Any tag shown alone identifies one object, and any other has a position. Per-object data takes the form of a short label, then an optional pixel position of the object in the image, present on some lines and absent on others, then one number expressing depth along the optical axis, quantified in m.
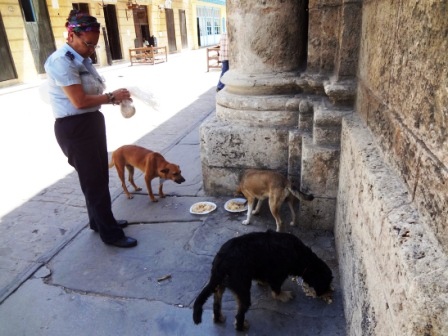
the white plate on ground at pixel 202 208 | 3.81
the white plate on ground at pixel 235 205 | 3.77
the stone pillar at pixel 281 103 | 3.12
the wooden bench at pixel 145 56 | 19.48
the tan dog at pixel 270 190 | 3.19
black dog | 2.22
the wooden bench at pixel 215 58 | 15.89
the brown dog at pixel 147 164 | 4.08
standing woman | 2.72
